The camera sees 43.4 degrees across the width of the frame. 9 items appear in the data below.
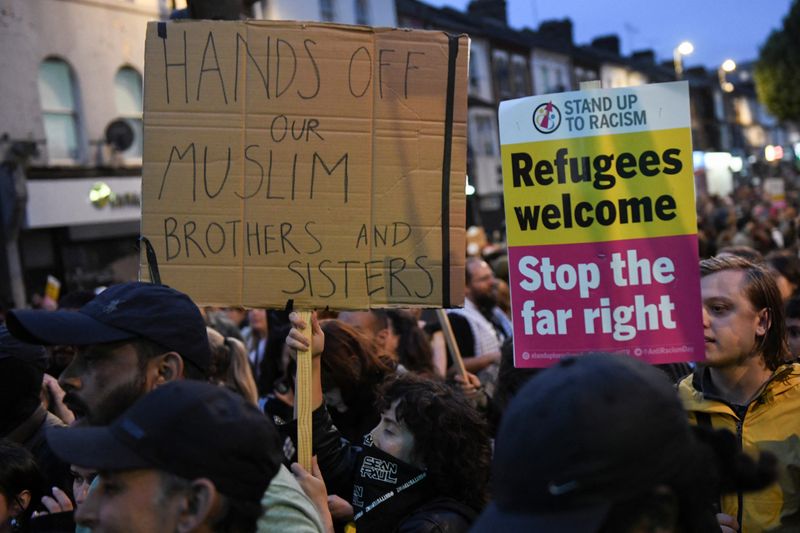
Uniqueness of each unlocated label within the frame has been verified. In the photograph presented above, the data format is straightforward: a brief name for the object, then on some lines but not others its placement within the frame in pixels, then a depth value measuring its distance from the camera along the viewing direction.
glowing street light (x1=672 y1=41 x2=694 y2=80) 24.91
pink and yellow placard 3.51
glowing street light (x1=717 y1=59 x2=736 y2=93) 32.81
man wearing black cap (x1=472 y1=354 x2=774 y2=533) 1.60
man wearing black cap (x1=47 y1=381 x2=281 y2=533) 2.01
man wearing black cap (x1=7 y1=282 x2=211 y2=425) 2.73
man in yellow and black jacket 3.03
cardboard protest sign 3.58
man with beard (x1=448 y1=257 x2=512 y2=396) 6.89
